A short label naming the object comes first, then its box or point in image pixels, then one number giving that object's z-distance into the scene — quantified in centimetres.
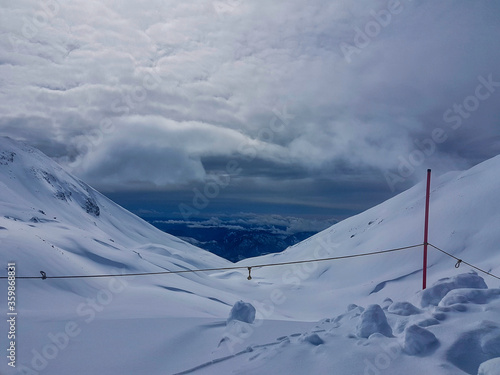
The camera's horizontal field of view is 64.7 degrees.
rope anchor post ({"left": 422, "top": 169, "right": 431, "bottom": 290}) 872
